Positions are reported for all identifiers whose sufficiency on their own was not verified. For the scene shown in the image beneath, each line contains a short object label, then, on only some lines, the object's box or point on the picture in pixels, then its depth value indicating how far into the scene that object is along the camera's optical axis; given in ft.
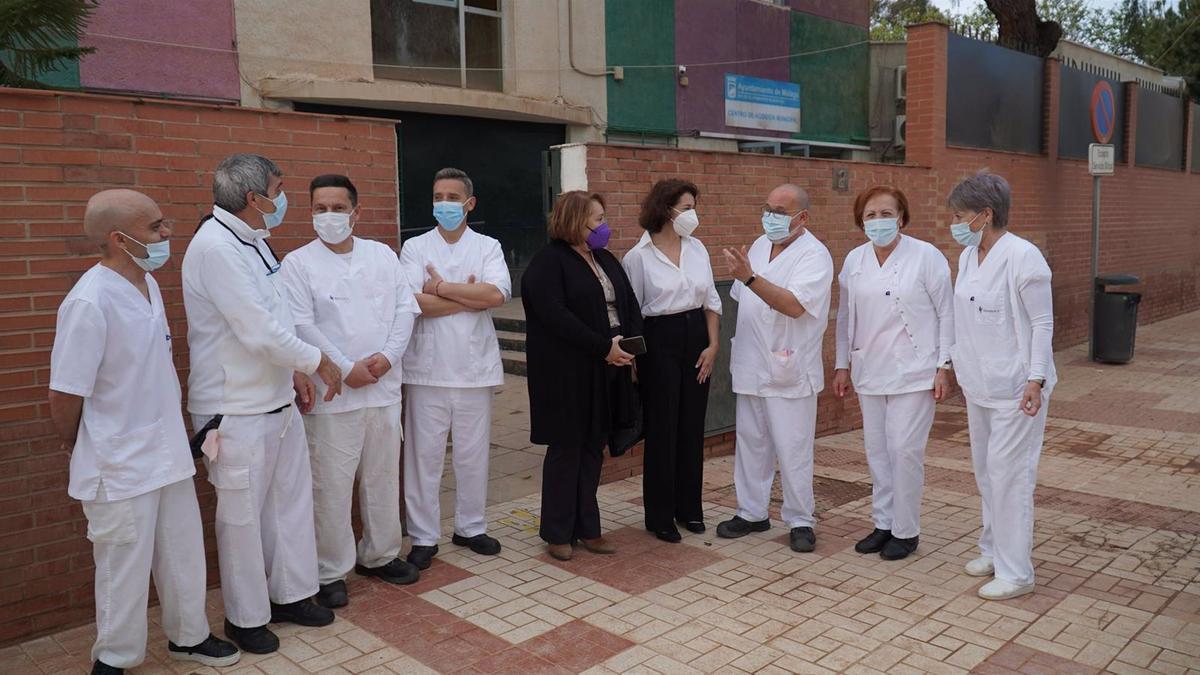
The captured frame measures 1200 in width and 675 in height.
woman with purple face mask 16.29
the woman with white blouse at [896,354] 16.53
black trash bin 38.70
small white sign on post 39.06
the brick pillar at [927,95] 31.40
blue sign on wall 57.26
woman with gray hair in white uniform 14.64
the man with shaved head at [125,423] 11.40
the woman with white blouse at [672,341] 17.57
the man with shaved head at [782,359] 17.19
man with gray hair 12.67
